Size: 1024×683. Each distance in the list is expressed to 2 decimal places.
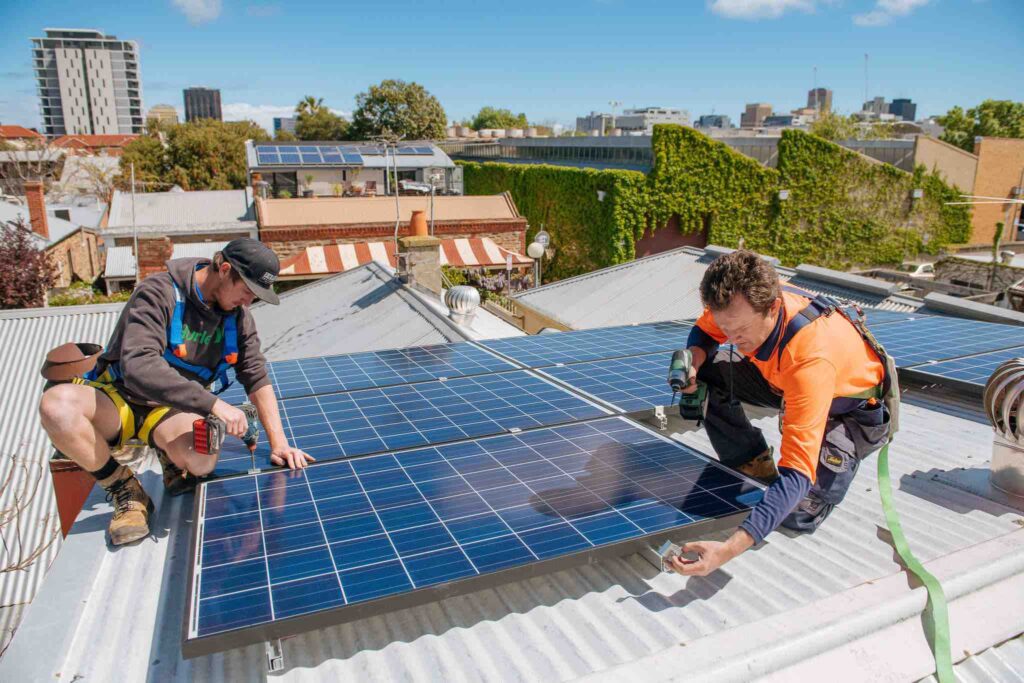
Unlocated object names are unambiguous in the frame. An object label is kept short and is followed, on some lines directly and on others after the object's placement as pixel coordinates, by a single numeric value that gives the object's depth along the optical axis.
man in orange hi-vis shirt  3.49
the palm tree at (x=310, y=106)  96.25
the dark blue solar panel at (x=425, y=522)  3.10
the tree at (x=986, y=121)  65.25
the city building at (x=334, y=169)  37.25
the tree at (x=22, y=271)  24.94
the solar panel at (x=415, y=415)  5.07
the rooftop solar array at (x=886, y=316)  9.72
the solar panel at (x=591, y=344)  8.03
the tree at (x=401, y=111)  80.19
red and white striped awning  25.31
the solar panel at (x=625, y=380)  6.04
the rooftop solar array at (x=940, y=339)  7.73
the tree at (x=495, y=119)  127.50
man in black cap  4.06
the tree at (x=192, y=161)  58.50
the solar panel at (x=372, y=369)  6.82
